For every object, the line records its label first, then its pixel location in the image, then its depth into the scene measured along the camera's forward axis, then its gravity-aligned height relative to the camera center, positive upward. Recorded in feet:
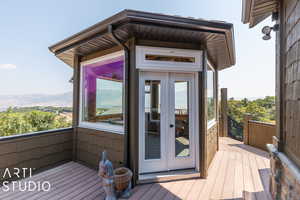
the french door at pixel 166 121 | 9.28 -1.45
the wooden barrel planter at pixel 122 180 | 7.30 -4.15
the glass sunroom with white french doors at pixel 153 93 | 8.52 +0.46
